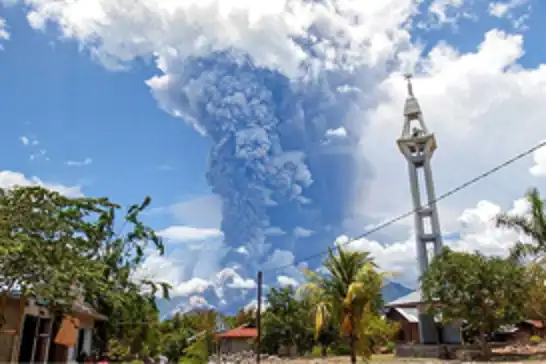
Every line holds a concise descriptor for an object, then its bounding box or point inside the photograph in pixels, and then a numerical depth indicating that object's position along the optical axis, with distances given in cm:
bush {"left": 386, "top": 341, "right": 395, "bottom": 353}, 4319
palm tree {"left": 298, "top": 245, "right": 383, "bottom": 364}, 1739
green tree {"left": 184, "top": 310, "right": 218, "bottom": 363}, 3684
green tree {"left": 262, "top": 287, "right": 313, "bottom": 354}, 4300
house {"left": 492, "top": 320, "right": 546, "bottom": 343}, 4350
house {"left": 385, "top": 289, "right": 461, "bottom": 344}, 4328
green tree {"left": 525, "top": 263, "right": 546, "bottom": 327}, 2312
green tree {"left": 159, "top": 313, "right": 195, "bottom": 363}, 4359
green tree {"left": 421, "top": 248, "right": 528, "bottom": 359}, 2906
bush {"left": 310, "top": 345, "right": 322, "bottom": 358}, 3990
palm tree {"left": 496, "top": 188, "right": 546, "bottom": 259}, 2372
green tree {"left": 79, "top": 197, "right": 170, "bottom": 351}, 1031
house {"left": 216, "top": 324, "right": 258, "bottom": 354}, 5288
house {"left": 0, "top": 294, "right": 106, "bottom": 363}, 1117
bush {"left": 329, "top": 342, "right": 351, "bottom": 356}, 4019
